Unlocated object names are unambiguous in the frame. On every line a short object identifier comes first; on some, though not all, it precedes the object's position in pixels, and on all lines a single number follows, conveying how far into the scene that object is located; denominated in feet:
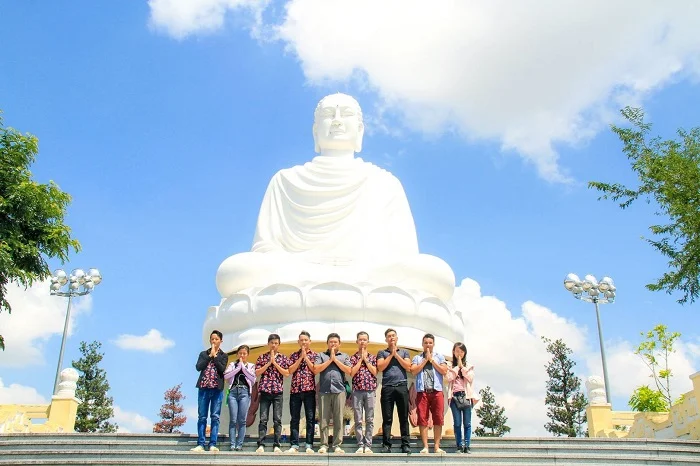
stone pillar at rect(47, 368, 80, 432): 40.70
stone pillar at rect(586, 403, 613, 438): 43.37
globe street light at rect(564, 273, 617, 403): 54.60
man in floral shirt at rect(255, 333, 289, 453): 23.91
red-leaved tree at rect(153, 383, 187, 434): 92.17
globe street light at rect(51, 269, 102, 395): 52.80
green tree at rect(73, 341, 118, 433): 84.38
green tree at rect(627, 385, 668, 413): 66.28
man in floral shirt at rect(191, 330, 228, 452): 23.97
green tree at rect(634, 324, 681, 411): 62.90
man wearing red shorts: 23.79
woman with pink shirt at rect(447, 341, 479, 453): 23.27
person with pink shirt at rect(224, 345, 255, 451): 23.47
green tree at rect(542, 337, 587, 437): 85.51
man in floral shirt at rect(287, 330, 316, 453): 23.73
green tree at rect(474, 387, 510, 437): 93.04
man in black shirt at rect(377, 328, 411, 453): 23.16
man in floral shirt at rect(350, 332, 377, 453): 23.76
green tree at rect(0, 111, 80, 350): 29.43
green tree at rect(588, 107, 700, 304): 33.06
